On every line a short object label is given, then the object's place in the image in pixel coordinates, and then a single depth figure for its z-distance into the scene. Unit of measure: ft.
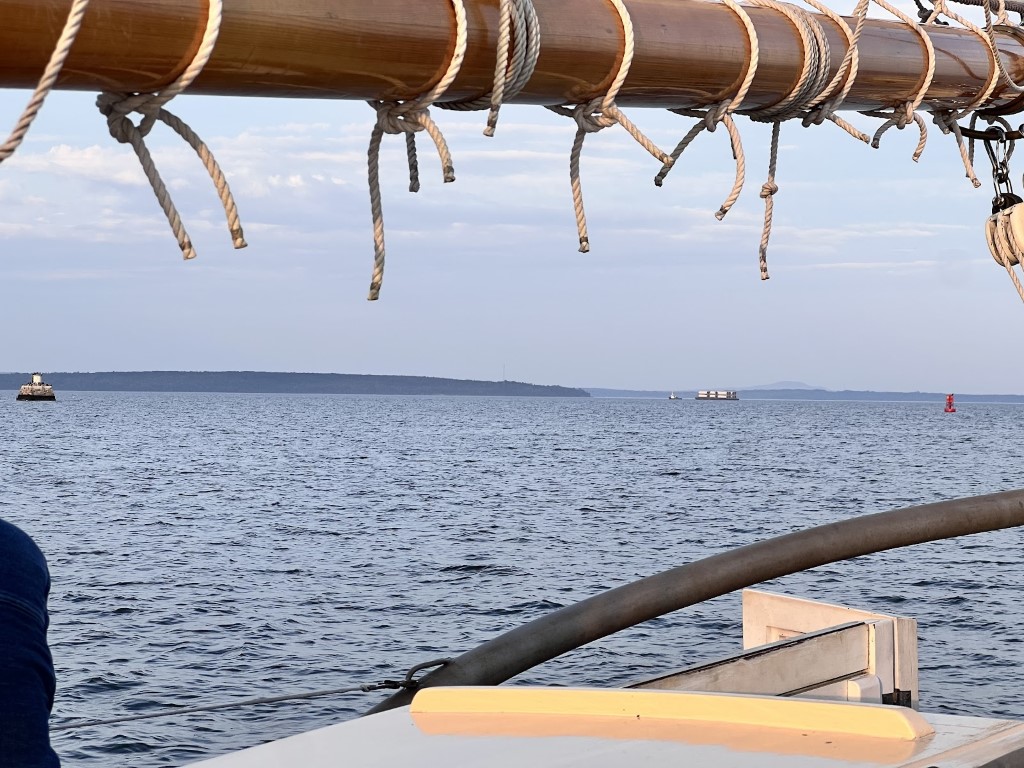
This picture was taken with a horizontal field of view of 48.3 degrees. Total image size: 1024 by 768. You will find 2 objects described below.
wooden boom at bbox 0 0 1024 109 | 6.15
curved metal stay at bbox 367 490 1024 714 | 11.47
